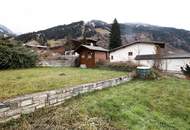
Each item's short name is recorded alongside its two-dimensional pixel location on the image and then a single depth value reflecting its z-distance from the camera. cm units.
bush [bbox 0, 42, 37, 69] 732
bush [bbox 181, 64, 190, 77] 977
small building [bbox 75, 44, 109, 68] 1100
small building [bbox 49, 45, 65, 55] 1945
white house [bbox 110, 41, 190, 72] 1063
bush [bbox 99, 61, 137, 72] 806
